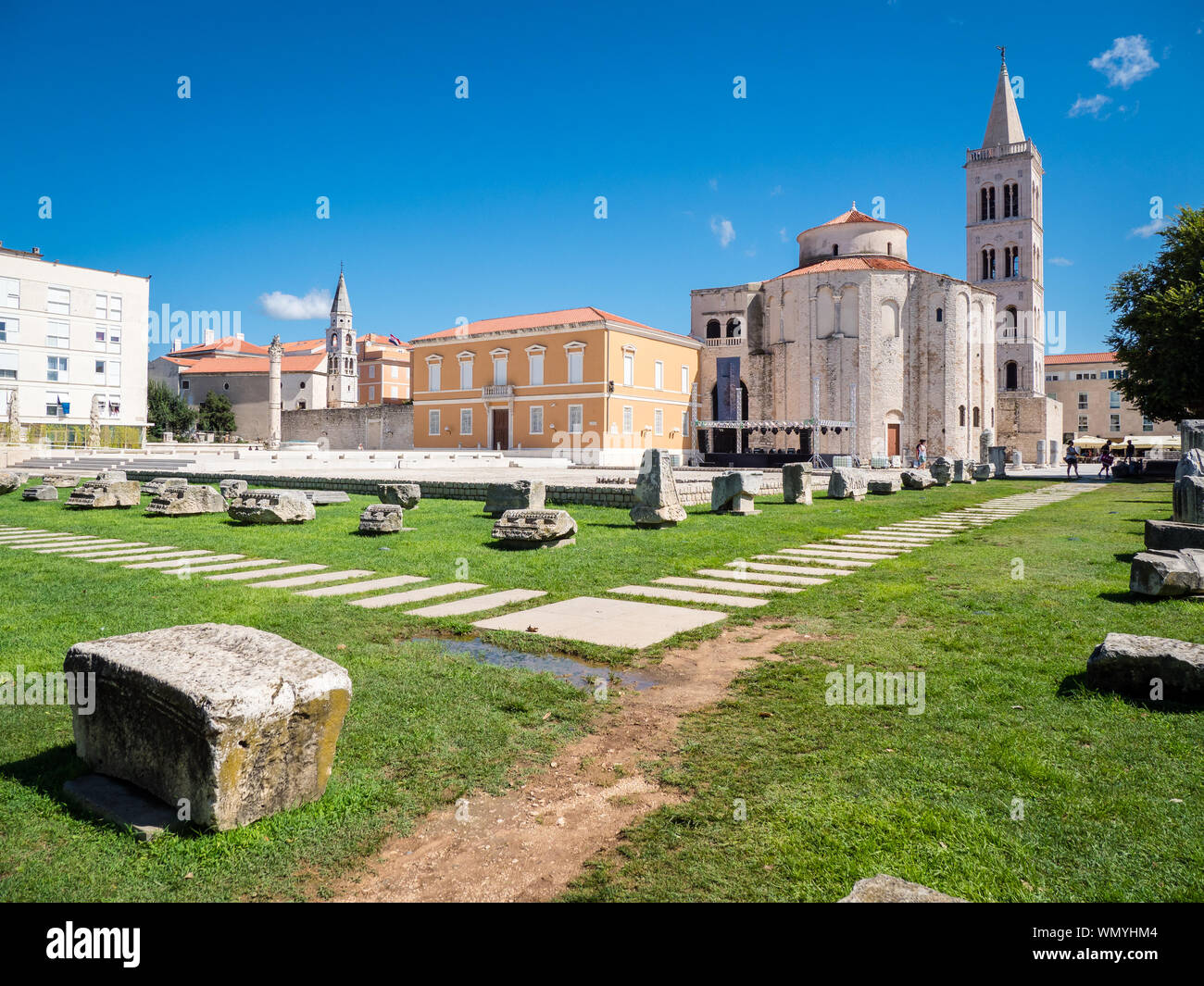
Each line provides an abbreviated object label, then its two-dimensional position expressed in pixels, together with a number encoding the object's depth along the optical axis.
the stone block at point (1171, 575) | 5.93
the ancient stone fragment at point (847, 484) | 18.34
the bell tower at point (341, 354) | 76.56
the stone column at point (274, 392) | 53.25
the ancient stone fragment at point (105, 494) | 14.47
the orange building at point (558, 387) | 42.34
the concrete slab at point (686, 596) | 6.38
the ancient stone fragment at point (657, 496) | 11.82
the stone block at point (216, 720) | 2.50
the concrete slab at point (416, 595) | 6.25
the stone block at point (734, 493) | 13.80
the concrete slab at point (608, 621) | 5.26
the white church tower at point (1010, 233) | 60.16
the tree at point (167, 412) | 67.06
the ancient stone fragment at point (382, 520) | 10.75
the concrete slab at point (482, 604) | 5.97
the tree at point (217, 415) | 71.12
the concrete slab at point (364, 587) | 6.67
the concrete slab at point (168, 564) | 8.08
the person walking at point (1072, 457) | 30.18
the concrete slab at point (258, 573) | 7.32
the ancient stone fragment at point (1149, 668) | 3.64
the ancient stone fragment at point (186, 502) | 13.18
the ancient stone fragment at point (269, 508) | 12.18
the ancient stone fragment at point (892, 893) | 1.95
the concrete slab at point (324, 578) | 7.01
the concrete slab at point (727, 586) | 6.91
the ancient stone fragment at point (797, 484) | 16.56
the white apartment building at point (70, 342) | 46.19
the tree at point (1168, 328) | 25.98
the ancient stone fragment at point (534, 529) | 9.46
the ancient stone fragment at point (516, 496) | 12.19
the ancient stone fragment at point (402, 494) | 14.15
